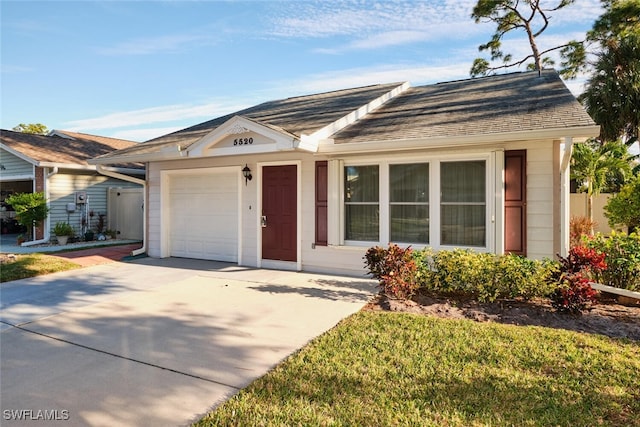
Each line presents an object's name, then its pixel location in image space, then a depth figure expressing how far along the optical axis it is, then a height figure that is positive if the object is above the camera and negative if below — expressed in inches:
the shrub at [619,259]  209.0 -24.4
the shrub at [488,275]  203.9 -33.2
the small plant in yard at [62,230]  505.0 -19.2
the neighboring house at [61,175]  518.0 +55.7
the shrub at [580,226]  491.1 -15.3
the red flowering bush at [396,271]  222.5 -32.4
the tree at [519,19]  799.1 +405.3
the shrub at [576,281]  191.2 -32.6
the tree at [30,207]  485.4 +10.0
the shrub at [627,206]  371.6 +7.7
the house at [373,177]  247.8 +28.8
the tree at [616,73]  665.0 +245.9
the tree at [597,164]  581.9 +74.4
